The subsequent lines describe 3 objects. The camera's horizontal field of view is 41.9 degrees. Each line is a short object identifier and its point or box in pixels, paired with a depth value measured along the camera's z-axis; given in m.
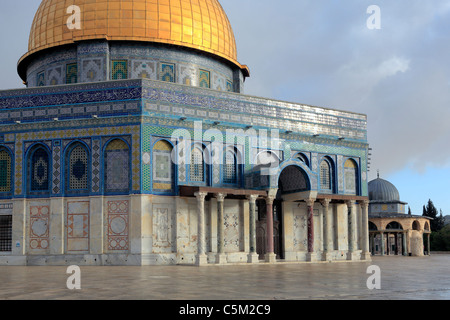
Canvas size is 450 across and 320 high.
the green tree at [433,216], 85.31
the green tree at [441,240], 72.81
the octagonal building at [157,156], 26.97
